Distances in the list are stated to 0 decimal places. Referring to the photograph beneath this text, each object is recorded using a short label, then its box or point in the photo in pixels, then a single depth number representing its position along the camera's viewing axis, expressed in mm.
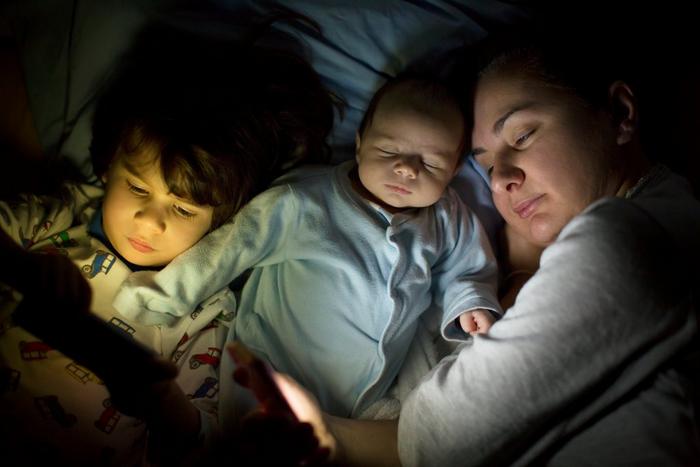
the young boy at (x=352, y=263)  1233
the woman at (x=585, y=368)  842
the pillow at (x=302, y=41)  1257
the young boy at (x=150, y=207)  1059
